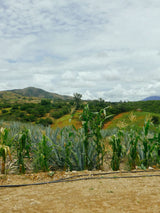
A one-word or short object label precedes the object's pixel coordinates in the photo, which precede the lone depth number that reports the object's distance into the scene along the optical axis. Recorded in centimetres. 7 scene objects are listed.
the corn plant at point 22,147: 407
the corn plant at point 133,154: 435
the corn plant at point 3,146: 380
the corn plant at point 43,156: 405
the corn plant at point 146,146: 431
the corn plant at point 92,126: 411
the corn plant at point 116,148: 421
